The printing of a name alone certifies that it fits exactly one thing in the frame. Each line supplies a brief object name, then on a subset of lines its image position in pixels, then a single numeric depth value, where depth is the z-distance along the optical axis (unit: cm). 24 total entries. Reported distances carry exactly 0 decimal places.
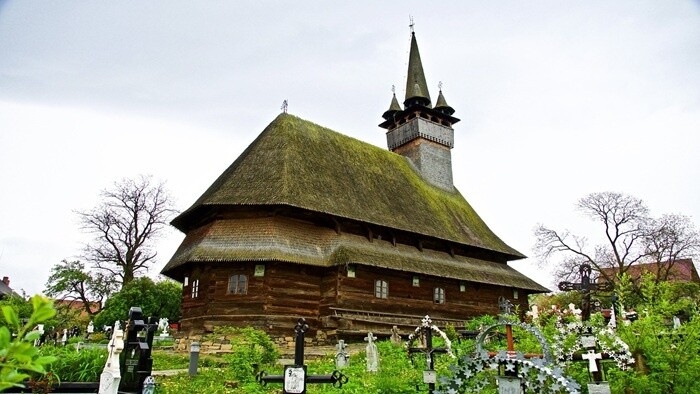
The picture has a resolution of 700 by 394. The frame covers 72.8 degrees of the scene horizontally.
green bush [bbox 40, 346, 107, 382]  729
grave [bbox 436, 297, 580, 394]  523
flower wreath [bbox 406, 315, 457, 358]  869
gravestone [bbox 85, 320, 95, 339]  2472
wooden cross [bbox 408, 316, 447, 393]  658
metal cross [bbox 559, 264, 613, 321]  887
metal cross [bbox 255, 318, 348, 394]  577
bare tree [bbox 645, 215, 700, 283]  3188
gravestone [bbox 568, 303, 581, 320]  879
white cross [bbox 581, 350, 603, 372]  543
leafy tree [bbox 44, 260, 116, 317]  3656
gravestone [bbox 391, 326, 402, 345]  1546
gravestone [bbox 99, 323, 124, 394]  548
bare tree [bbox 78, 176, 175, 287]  3425
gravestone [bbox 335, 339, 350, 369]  1152
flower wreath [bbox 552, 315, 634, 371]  595
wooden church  1722
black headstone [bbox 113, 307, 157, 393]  591
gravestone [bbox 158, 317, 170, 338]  2712
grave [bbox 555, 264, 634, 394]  543
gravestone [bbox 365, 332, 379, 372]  1089
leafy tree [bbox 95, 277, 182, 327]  3005
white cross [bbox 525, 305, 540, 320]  1113
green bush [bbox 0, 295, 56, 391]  145
